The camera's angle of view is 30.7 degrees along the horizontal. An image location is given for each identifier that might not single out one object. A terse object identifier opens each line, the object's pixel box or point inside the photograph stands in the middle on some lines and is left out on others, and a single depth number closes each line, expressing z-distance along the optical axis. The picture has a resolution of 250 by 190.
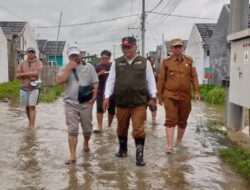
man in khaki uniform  7.44
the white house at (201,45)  35.44
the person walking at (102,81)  9.28
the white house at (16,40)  31.27
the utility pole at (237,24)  10.06
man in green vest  6.52
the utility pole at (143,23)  40.22
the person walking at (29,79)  9.38
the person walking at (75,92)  6.53
